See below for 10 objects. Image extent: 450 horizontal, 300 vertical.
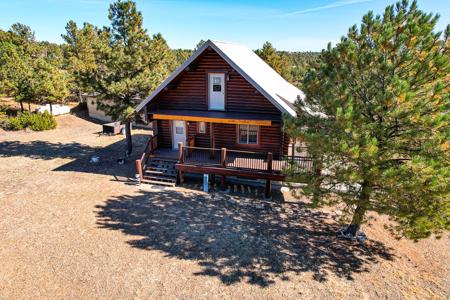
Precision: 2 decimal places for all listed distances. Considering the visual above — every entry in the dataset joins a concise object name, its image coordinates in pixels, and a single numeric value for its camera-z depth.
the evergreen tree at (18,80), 28.80
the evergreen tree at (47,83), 29.48
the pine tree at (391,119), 7.91
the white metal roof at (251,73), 13.99
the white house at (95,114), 33.53
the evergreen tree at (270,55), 35.62
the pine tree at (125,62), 18.48
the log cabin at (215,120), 14.91
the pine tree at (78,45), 38.66
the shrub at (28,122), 28.28
